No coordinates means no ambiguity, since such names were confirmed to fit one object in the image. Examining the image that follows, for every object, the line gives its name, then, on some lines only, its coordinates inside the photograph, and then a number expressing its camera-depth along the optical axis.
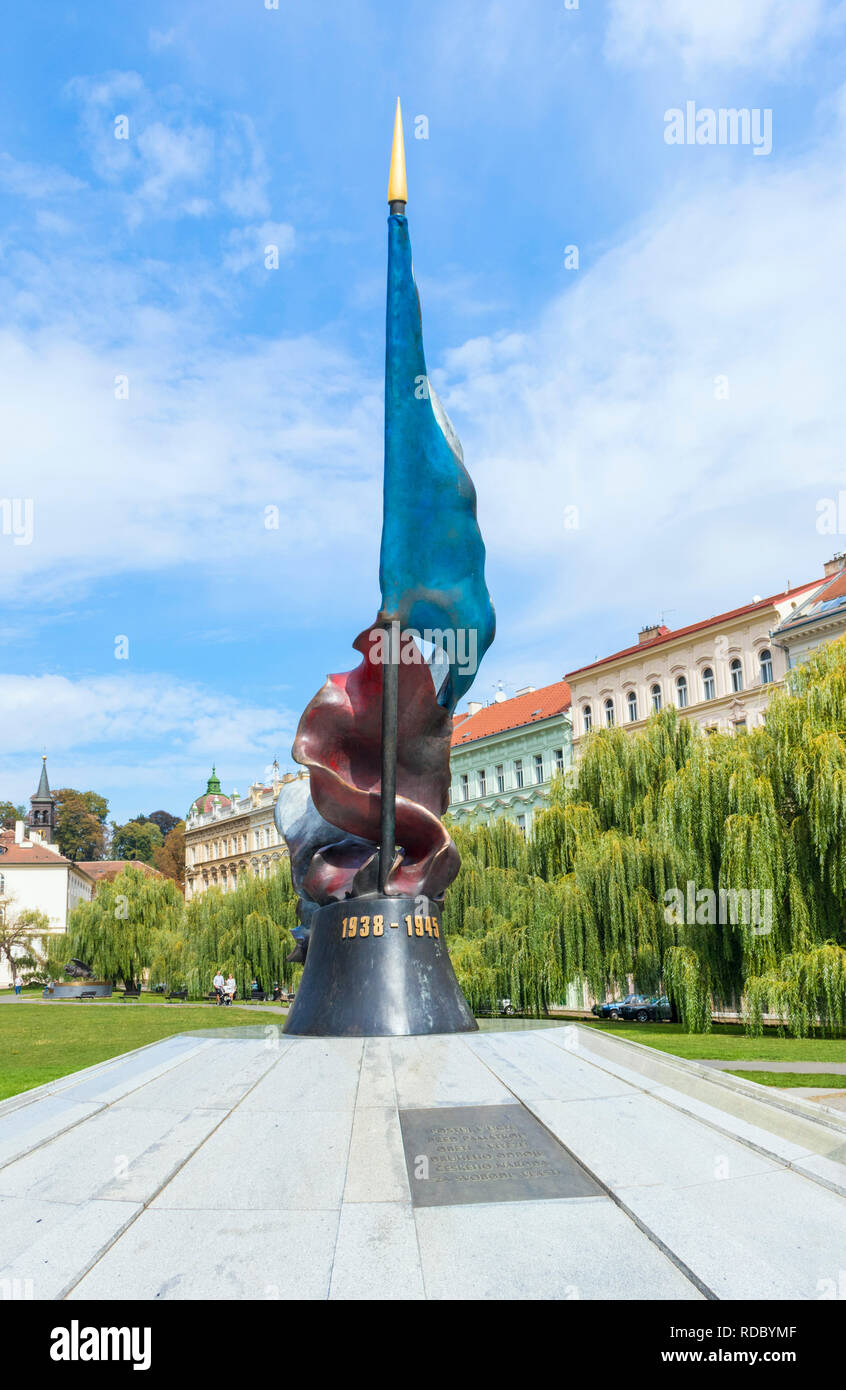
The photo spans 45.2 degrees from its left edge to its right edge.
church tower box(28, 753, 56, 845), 86.31
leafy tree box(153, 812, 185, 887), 82.81
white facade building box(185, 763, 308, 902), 61.66
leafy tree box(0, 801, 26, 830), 91.75
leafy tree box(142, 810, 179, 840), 108.45
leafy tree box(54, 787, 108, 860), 93.00
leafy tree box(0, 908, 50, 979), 54.66
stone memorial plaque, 4.17
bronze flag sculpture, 8.18
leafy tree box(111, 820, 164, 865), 99.50
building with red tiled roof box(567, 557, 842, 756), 33.19
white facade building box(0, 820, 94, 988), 67.62
